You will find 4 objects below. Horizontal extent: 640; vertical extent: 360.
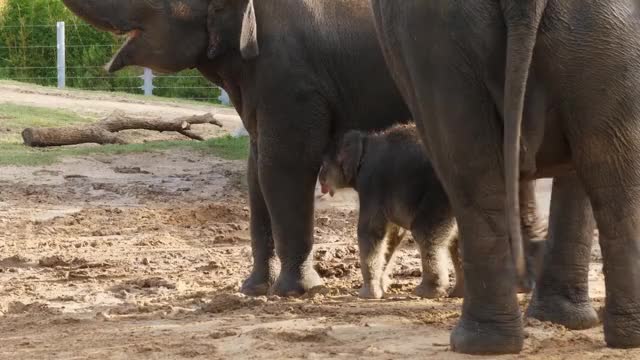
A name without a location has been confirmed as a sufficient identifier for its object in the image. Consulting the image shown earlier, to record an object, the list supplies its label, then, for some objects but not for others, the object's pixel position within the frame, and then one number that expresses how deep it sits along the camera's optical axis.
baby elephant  15.87
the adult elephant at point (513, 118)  9.78
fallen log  31.14
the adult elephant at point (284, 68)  15.82
